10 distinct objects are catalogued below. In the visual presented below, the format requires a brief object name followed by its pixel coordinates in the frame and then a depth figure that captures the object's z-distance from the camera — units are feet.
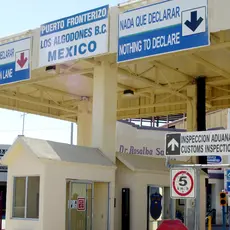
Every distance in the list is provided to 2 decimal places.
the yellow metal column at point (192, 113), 74.32
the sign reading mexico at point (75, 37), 60.13
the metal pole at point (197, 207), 33.73
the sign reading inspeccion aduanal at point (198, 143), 33.99
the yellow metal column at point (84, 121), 96.63
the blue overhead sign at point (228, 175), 49.54
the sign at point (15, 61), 67.82
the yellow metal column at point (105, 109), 62.80
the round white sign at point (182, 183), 34.09
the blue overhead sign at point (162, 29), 51.65
